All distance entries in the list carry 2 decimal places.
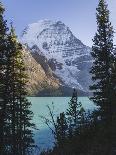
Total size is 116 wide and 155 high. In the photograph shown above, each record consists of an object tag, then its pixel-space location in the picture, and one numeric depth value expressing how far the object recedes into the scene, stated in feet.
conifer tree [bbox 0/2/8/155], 93.61
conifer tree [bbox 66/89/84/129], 160.25
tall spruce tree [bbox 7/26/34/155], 111.96
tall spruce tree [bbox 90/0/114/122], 133.87
